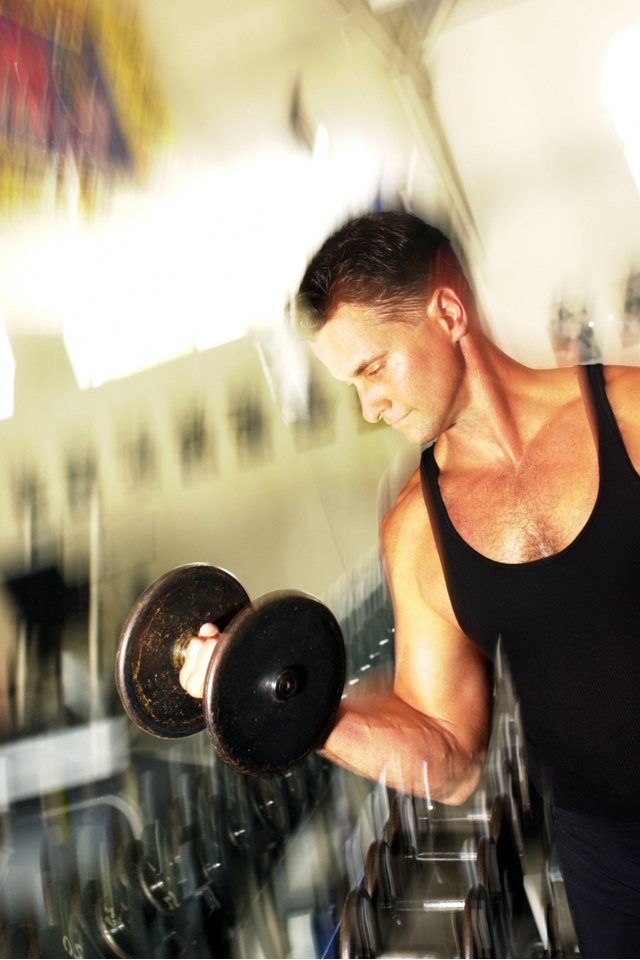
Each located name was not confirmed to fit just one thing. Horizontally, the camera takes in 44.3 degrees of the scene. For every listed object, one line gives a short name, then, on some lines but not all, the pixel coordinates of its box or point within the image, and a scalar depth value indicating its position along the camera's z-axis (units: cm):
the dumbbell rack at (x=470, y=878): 150
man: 103
